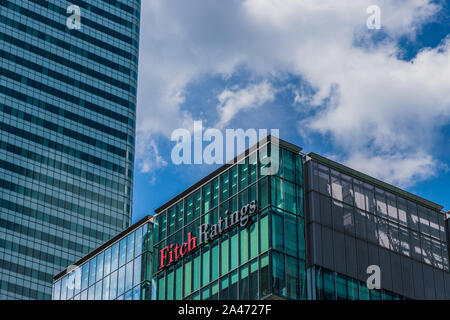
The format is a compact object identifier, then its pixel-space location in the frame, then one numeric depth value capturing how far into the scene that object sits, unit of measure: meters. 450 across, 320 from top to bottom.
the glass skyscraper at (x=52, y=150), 174.38
